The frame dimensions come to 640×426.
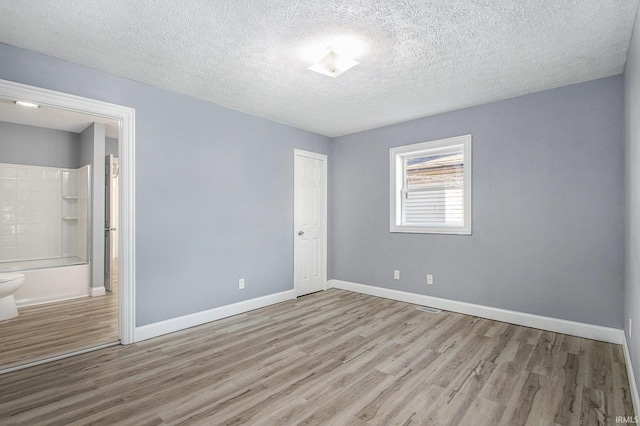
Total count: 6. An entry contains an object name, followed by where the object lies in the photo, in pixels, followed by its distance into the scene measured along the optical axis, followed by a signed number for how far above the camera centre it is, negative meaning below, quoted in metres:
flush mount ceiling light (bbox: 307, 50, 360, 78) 2.58 +1.23
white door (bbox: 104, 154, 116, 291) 5.09 -0.19
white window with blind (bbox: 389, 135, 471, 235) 4.03 +0.34
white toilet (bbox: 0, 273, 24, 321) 3.67 -0.99
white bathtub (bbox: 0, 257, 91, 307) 4.36 -1.03
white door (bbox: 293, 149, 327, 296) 4.87 -0.19
